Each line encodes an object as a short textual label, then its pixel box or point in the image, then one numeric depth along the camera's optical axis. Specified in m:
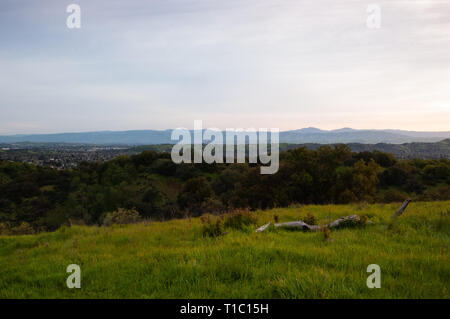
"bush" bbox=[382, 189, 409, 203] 34.34
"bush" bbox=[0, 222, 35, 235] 19.41
